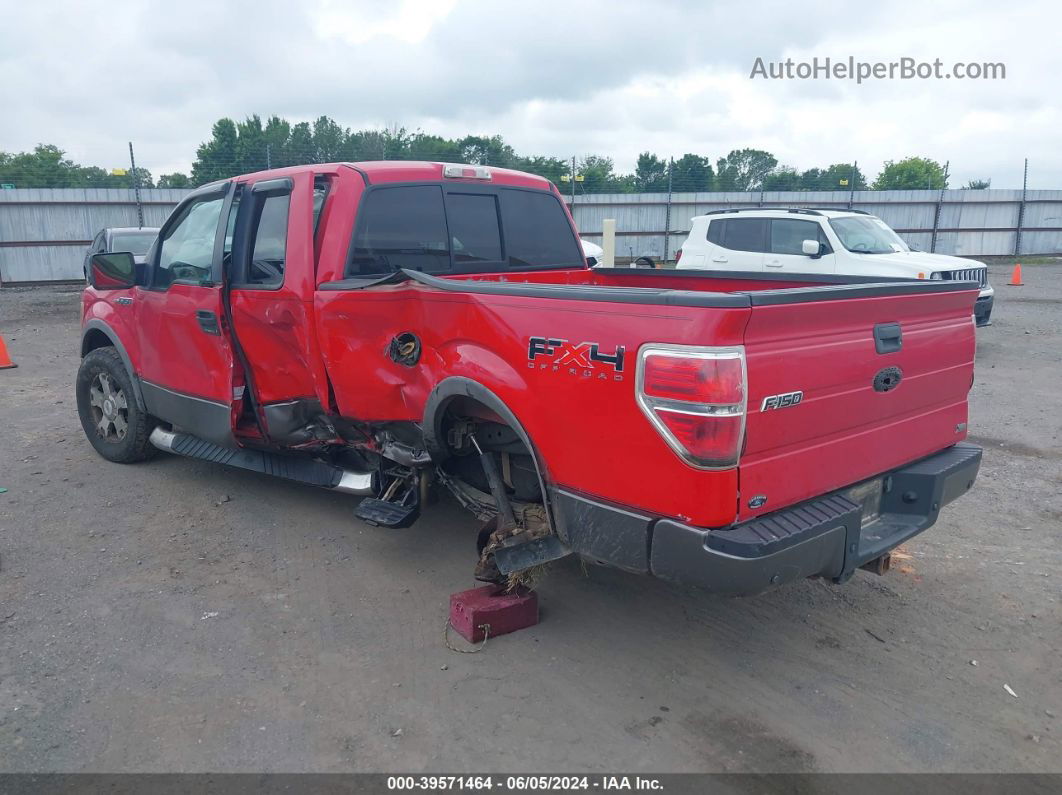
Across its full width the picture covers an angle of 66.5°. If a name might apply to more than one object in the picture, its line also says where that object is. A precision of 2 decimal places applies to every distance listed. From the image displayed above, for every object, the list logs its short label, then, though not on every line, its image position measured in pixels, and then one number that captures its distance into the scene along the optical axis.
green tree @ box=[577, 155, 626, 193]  25.44
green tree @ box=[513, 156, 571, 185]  30.06
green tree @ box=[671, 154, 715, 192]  44.24
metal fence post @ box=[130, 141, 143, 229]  20.14
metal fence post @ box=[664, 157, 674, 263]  23.59
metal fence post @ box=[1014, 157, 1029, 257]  25.69
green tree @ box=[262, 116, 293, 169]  47.56
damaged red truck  2.80
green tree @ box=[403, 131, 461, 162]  29.52
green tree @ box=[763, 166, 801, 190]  31.33
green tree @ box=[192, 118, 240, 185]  24.48
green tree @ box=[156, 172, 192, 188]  35.66
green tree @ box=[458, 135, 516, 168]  43.38
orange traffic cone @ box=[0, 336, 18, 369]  10.29
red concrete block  3.74
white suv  10.55
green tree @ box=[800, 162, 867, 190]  24.89
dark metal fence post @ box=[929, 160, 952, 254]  24.94
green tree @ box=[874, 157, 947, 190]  58.51
